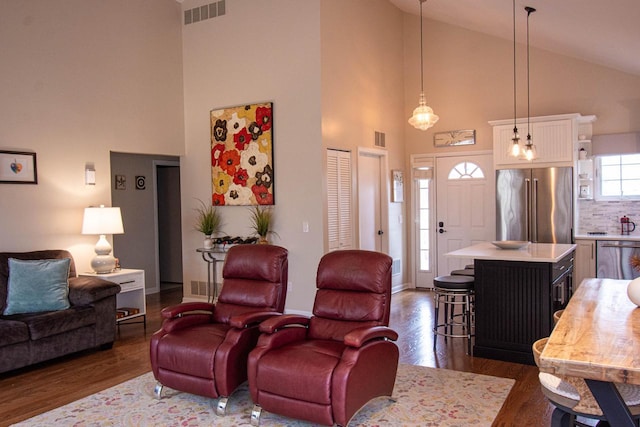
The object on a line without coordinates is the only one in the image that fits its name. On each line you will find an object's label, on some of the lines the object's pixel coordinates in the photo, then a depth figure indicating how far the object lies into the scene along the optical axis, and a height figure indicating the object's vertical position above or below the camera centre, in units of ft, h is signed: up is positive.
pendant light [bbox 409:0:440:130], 18.65 +3.18
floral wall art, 21.40 +2.28
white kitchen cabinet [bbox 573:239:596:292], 21.18 -2.43
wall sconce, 19.66 +1.41
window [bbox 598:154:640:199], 22.33 +1.10
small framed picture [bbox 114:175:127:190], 25.00 +1.38
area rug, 11.09 -4.60
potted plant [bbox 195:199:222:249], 22.48 -0.56
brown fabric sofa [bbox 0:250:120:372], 14.06 -3.29
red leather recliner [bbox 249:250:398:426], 10.15 -3.11
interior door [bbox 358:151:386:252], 23.17 +0.26
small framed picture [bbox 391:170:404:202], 25.44 +0.95
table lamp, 18.51 -0.66
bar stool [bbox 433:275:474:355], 15.78 -2.68
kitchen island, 14.47 -2.78
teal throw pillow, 15.21 -2.26
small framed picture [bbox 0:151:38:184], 17.04 +1.51
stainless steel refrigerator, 21.45 -0.08
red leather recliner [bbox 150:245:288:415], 11.59 -3.00
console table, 21.88 -2.54
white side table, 18.49 -3.17
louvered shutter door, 20.72 +0.26
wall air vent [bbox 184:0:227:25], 22.71 +8.86
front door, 25.12 -0.01
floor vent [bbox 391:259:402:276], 25.68 -3.13
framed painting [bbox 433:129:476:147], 25.25 +3.31
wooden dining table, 5.91 -1.85
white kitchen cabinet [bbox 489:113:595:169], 21.56 +2.77
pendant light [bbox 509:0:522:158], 17.76 +4.35
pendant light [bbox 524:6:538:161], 18.01 +1.89
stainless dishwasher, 20.48 -2.30
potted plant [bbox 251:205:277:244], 21.01 -0.57
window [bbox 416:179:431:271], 26.66 -0.96
